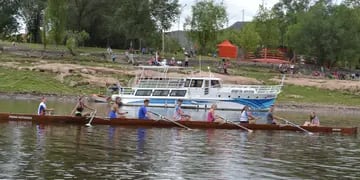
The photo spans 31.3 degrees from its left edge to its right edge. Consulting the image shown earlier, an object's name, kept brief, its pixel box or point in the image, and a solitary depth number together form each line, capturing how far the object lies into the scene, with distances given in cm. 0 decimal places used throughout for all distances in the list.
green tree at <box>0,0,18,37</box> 10838
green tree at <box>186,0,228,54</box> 10500
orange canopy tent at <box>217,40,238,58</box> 9569
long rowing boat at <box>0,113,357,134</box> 3759
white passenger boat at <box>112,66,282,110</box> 6147
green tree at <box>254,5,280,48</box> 11050
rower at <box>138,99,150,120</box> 4034
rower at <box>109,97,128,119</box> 3965
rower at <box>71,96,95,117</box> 3924
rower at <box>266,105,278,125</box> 4211
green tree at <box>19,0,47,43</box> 11047
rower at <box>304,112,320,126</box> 4222
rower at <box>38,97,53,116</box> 3819
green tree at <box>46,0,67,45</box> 8156
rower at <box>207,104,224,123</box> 4100
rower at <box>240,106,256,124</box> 4147
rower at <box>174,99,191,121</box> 4244
